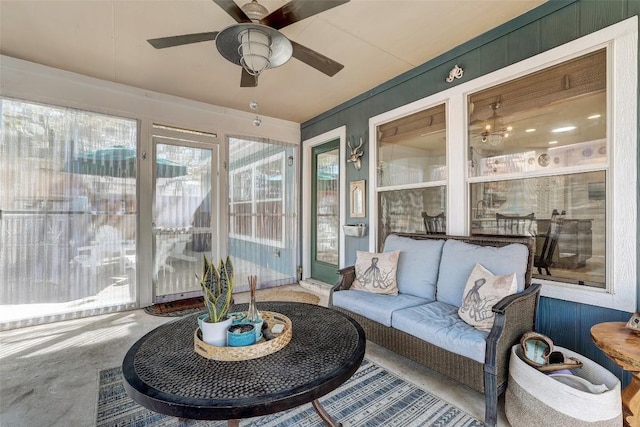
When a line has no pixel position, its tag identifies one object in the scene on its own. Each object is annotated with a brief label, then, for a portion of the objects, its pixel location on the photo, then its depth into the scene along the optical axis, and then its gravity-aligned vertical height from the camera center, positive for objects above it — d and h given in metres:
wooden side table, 1.36 -0.68
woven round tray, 1.33 -0.65
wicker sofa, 1.70 -0.76
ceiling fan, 1.73 +1.18
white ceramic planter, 1.41 -0.60
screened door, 3.89 +0.02
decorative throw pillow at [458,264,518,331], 1.89 -0.56
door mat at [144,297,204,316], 3.54 -1.23
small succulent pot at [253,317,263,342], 1.47 -0.60
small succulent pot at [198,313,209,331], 1.44 -0.56
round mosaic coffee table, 1.03 -0.68
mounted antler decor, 3.92 +0.82
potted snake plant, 1.42 -0.46
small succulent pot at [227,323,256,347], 1.39 -0.61
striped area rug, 1.66 -1.22
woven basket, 1.38 -0.95
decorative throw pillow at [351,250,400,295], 2.68 -0.58
